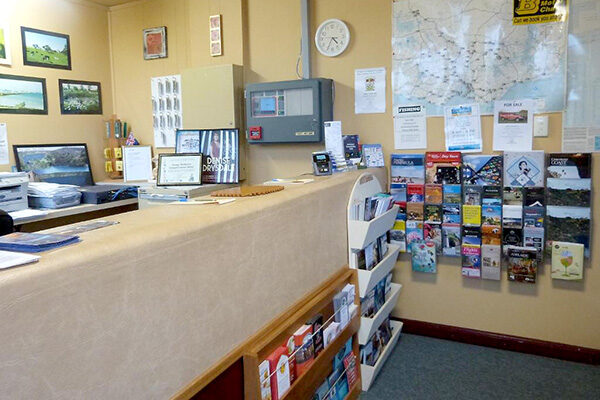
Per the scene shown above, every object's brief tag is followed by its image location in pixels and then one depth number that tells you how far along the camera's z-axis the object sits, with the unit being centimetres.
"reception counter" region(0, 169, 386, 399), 84
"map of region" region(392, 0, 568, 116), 259
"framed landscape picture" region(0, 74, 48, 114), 332
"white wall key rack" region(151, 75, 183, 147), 384
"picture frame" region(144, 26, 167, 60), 386
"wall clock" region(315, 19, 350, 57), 307
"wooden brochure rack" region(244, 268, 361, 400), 144
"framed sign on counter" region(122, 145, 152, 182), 390
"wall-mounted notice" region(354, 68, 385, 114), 302
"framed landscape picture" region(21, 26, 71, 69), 345
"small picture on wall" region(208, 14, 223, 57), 348
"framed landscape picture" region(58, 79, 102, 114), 373
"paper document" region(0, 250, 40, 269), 85
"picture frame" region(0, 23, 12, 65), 328
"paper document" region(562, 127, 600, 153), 252
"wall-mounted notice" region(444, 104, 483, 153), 278
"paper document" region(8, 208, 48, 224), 269
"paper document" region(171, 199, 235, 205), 159
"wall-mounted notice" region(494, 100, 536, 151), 265
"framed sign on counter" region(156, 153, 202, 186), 332
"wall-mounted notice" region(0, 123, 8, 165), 332
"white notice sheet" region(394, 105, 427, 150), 293
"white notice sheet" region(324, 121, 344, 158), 284
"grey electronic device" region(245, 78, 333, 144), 304
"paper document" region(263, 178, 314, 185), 217
